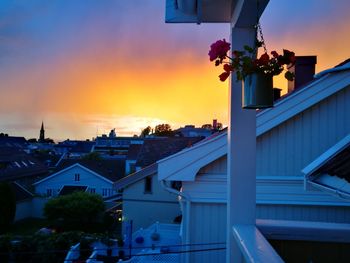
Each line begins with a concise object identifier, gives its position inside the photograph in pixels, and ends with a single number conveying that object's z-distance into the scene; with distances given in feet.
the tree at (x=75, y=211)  66.49
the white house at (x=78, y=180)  94.32
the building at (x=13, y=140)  227.40
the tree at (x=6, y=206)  68.23
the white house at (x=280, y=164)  16.75
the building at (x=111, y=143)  250.59
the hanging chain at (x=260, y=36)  7.34
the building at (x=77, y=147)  240.32
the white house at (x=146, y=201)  56.08
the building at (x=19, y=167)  99.50
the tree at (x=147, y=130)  202.87
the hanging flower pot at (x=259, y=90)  6.59
